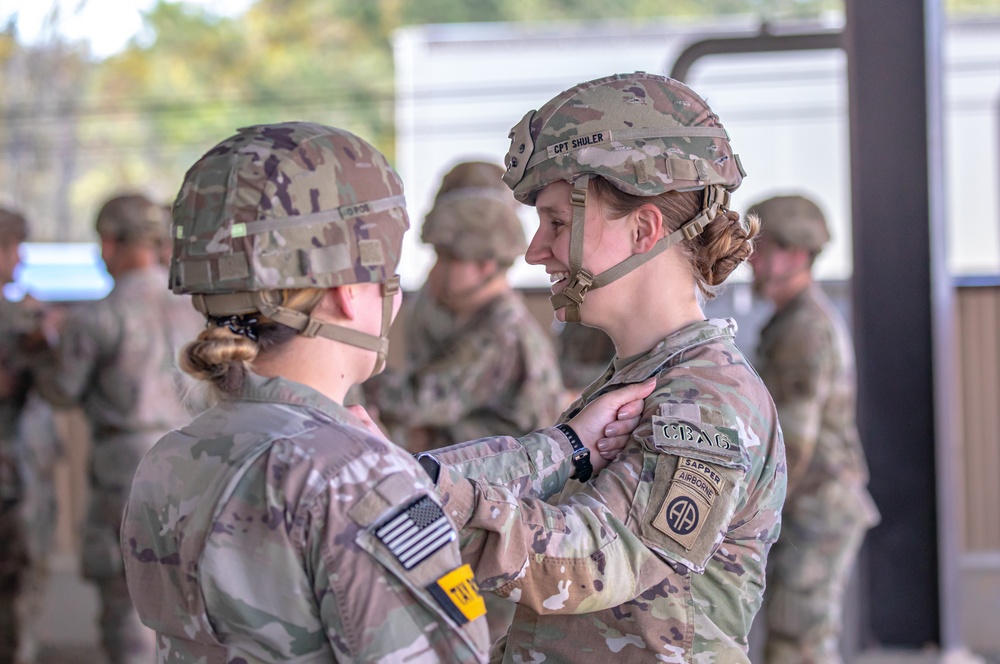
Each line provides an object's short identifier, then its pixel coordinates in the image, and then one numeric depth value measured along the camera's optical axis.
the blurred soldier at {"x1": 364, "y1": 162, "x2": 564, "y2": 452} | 8.50
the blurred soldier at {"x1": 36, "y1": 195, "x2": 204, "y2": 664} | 9.95
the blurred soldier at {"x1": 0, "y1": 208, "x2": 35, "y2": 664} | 10.45
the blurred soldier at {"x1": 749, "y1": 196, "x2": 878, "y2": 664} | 9.57
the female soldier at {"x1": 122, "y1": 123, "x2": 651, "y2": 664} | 2.83
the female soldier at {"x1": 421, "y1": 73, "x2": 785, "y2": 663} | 3.39
